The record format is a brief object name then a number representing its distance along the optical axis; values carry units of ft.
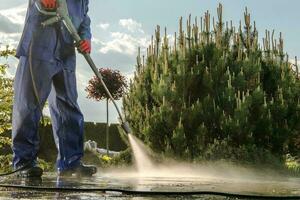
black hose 11.65
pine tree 38.42
